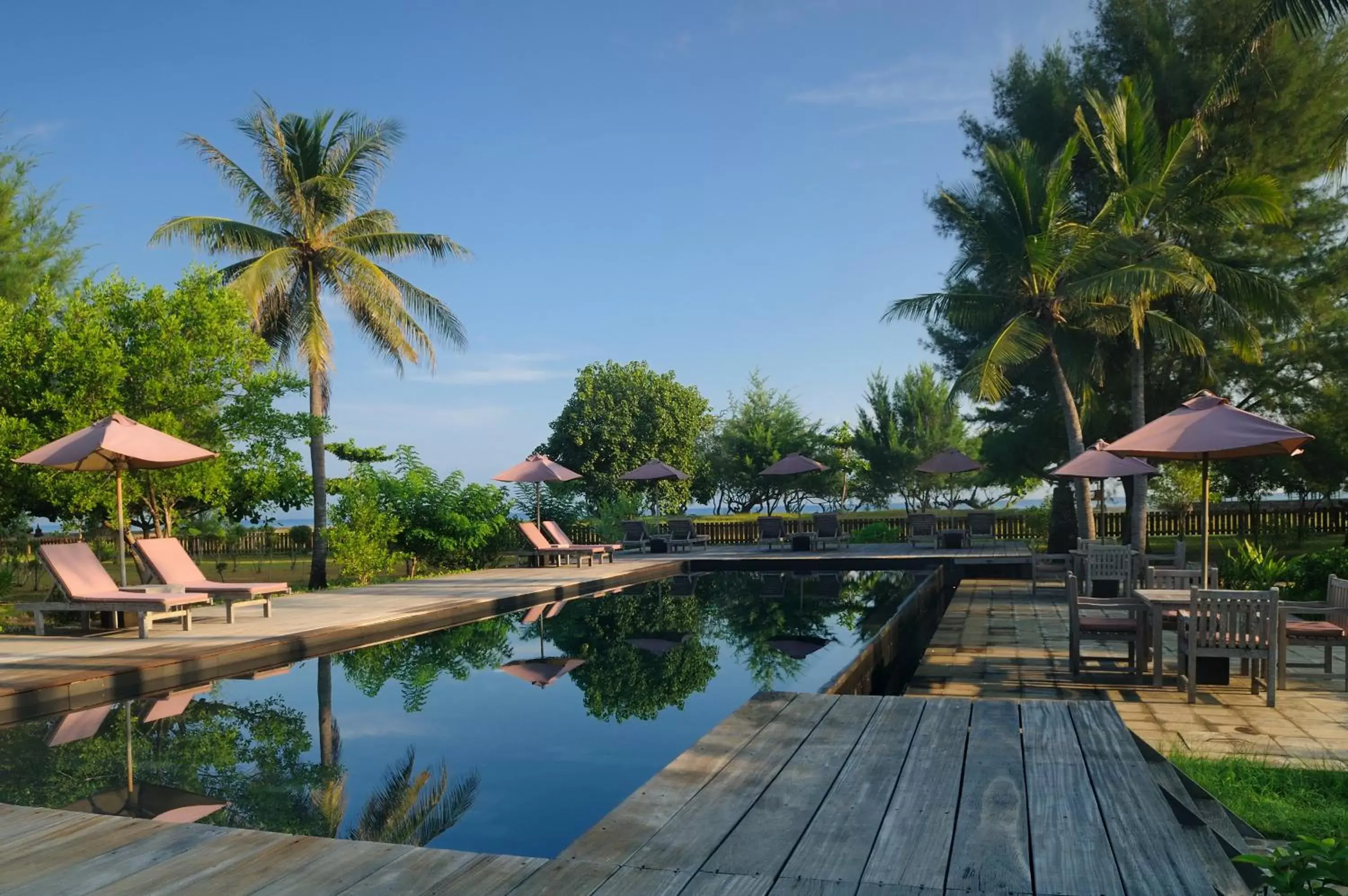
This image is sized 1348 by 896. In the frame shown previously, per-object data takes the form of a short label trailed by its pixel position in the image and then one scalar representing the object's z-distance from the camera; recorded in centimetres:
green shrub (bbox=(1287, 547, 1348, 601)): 962
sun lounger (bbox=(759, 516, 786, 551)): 2214
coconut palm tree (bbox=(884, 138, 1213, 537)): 1427
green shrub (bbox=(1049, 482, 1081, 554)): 1780
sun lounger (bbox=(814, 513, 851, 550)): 2120
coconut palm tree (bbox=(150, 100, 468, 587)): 1652
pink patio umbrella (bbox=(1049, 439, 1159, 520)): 1148
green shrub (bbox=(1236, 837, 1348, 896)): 168
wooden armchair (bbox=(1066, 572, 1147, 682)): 617
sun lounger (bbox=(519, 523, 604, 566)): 1688
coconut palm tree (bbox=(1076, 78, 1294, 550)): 1398
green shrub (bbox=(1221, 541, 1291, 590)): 995
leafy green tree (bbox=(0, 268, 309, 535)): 1150
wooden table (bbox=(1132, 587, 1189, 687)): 580
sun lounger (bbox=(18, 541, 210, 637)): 817
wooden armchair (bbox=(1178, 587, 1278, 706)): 548
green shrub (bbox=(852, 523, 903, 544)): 2438
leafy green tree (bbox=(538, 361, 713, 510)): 3014
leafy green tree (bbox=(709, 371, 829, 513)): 3159
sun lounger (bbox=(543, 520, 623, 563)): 1777
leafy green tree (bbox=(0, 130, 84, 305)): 1655
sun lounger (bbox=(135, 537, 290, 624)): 905
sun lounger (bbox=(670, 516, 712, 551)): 2206
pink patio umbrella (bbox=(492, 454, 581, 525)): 1733
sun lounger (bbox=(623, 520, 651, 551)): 2164
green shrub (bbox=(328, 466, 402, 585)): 1431
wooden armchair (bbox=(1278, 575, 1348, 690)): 579
